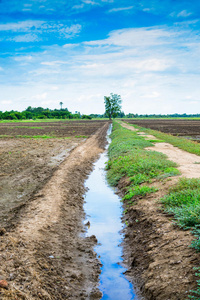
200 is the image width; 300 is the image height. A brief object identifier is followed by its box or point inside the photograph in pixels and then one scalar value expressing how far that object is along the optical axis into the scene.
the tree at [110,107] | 112.94
